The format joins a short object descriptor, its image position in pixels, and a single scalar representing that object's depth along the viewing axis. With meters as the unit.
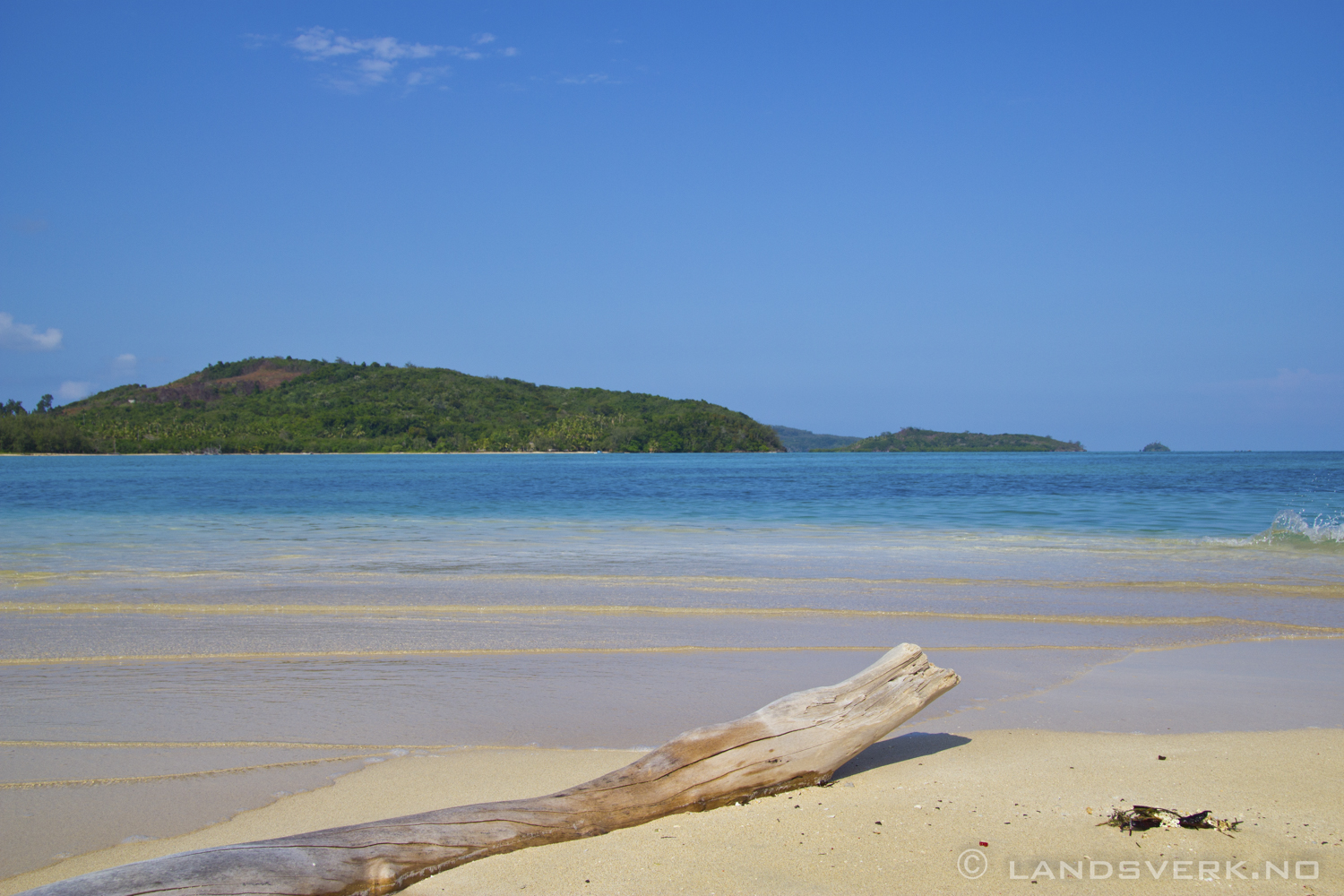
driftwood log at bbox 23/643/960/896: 2.62
